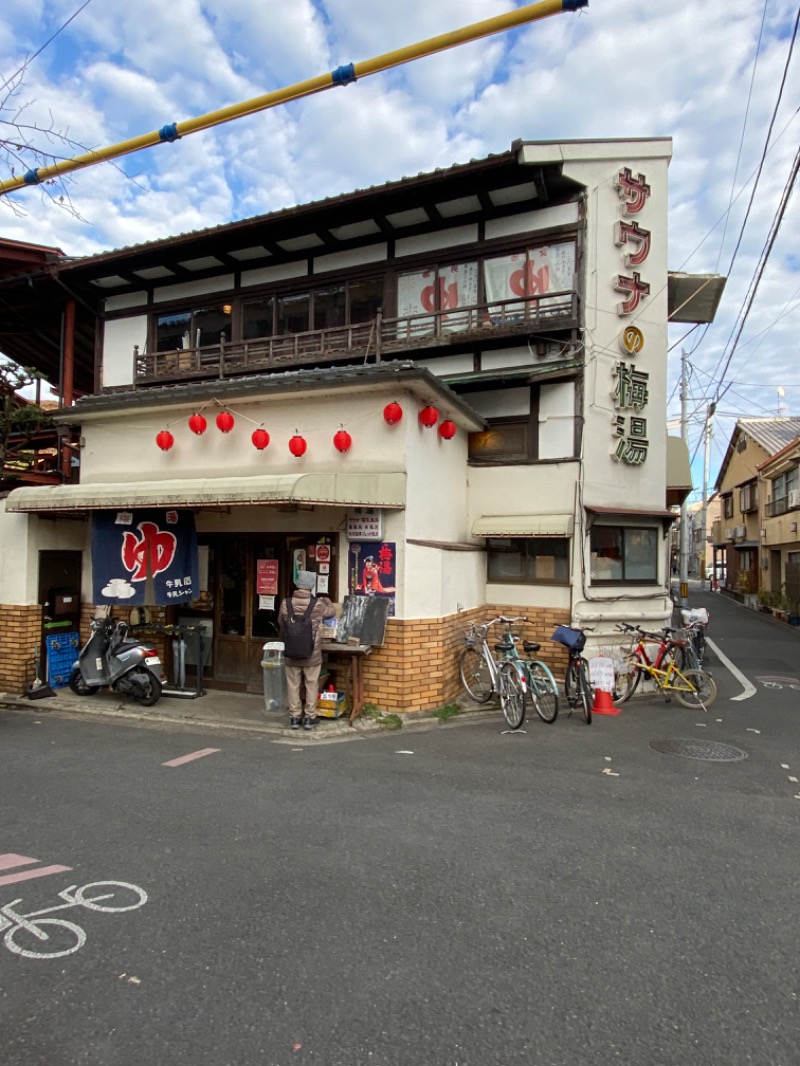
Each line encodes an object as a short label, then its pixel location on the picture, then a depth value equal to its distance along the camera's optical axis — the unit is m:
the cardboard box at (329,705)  7.70
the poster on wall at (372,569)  7.86
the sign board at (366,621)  7.67
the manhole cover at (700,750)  6.74
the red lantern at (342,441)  7.99
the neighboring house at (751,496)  27.81
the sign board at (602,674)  9.12
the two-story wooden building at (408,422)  8.04
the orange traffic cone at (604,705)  8.87
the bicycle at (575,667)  8.45
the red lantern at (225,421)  8.48
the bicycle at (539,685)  7.96
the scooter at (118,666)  8.39
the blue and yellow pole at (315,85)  4.27
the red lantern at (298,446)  8.12
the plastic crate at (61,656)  9.27
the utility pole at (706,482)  20.47
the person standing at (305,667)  7.31
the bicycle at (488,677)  7.73
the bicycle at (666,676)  9.08
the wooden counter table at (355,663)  7.51
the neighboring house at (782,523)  22.91
